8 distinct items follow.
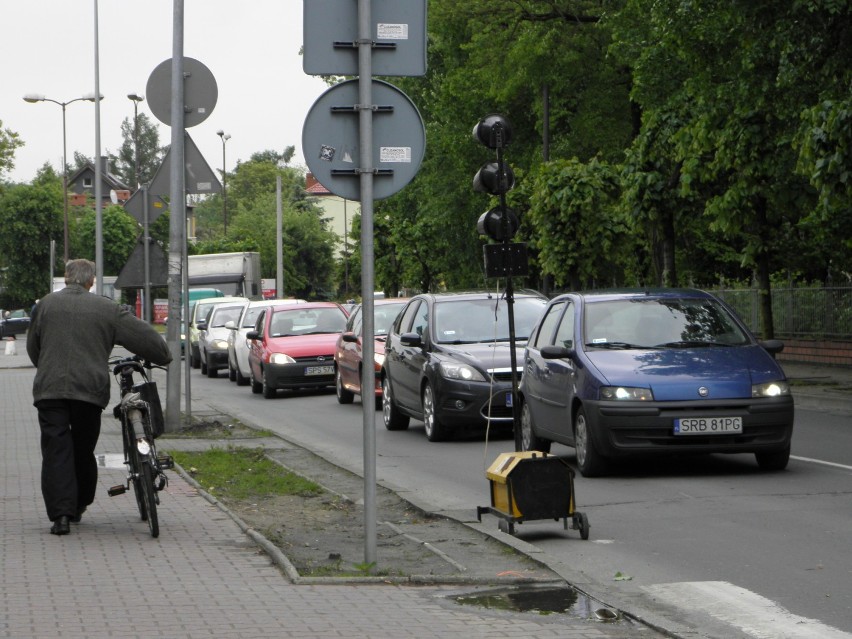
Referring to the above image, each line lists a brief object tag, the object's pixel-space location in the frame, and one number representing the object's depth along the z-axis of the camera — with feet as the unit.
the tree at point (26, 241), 335.47
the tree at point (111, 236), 338.83
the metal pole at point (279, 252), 199.21
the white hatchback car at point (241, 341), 101.71
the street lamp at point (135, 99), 203.72
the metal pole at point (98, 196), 148.56
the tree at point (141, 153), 489.67
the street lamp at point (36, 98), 208.64
